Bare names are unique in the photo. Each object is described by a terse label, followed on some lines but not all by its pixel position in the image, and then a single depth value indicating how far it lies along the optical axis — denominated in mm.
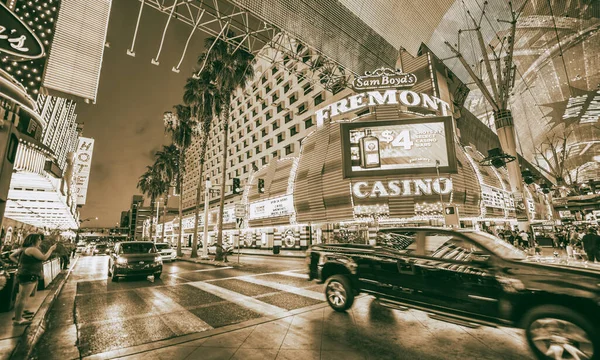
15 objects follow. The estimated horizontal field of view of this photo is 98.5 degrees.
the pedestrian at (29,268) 5348
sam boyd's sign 21344
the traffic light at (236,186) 18469
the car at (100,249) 35781
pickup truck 3229
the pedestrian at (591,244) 11766
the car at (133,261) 10906
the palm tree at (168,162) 41375
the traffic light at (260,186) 23492
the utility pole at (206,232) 22969
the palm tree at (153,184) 45703
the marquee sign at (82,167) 28578
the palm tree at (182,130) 31781
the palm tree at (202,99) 24766
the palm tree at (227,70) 21391
